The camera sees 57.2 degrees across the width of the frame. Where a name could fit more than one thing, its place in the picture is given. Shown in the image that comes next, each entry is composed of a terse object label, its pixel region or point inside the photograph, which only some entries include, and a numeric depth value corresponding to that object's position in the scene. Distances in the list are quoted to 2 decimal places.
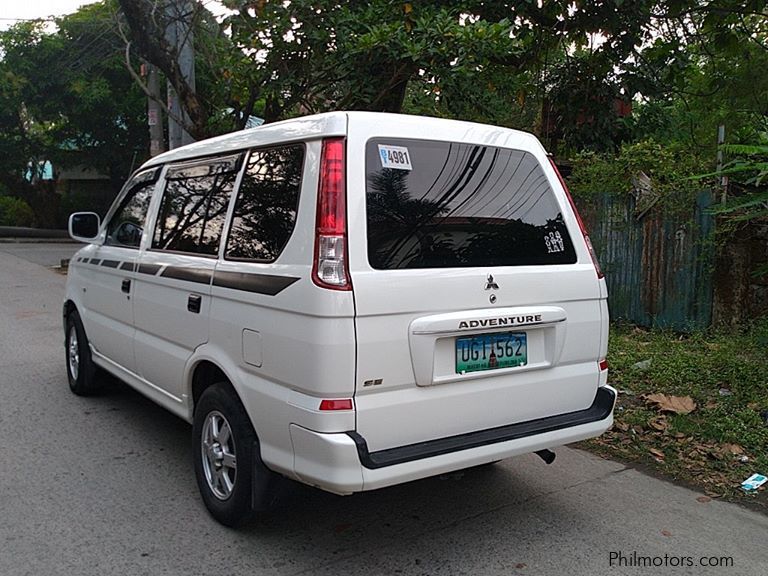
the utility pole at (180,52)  10.10
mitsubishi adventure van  2.92
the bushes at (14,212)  31.55
